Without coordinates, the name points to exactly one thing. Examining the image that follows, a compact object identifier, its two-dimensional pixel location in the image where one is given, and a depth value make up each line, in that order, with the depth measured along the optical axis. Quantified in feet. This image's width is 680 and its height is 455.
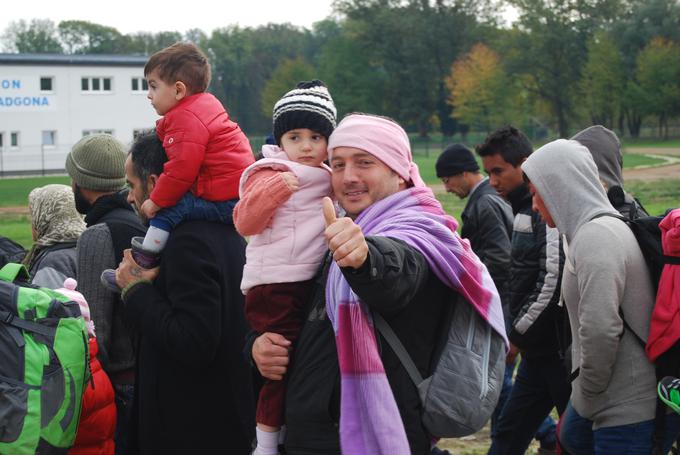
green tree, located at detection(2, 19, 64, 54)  346.33
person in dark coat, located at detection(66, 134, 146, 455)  13.43
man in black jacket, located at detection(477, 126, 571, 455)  16.05
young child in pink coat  9.57
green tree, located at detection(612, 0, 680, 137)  264.11
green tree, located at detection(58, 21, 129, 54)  358.64
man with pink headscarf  8.45
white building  191.11
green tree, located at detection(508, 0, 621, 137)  278.87
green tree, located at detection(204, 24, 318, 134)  350.43
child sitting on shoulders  11.89
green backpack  11.03
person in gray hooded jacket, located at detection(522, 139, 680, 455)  11.73
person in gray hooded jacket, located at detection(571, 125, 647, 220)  15.53
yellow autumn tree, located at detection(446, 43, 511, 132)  270.46
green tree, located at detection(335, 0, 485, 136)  309.63
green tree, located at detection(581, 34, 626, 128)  255.91
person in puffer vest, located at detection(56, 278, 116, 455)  12.40
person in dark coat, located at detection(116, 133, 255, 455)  11.28
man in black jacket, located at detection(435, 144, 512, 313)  21.06
